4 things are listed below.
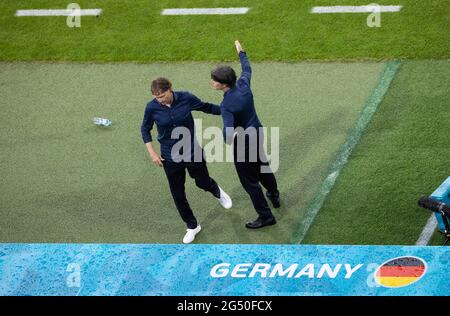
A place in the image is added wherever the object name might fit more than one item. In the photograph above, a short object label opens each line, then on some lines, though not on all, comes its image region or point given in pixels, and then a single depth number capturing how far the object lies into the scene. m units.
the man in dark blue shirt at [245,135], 14.83
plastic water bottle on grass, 19.91
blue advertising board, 12.26
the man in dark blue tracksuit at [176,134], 14.91
